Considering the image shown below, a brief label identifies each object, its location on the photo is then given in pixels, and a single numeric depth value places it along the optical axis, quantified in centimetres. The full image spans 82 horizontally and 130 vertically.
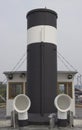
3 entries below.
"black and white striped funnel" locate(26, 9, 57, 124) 945
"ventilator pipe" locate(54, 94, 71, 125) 869
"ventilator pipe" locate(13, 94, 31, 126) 874
